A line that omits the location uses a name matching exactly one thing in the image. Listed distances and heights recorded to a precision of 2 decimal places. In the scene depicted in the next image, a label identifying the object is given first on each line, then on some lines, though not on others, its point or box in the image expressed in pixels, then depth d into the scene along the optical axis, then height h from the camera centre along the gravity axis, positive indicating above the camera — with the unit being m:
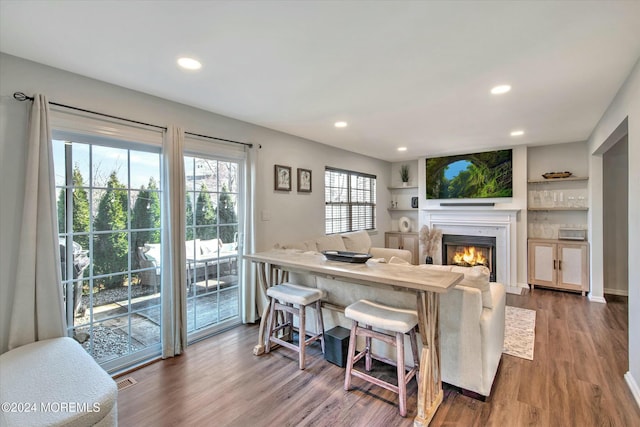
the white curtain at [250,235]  3.61 -0.28
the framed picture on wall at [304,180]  4.39 +0.46
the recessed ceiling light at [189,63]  2.10 +1.06
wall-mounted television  5.31 +0.64
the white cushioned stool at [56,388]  1.43 -0.93
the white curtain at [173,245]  2.83 -0.31
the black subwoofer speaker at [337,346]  2.64 -1.20
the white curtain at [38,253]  2.04 -0.27
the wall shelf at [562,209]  4.82 +0.01
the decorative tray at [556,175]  4.93 +0.57
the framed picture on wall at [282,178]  4.01 +0.46
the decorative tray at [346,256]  2.56 -0.40
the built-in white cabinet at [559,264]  4.66 -0.88
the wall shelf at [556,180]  4.77 +0.49
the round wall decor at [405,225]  6.55 -0.31
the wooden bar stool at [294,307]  2.66 -0.90
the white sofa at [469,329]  2.12 -0.86
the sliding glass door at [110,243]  2.41 -0.26
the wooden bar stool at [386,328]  2.04 -0.87
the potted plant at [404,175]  6.69 +0.80
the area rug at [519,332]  2.95 -1.36
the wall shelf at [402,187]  6.58 +0.52
